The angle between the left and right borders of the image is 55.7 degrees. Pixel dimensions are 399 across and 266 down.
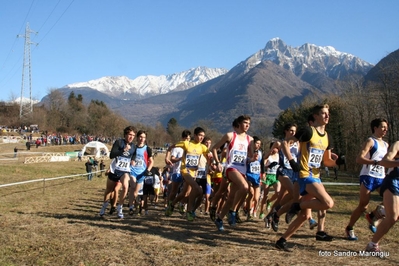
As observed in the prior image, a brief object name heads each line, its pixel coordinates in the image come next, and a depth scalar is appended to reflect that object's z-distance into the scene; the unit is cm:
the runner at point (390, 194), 598
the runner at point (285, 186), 784
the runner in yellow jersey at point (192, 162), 927
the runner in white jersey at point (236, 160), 788
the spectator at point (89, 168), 2517
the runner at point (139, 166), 952
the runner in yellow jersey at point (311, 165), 620
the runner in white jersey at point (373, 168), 708
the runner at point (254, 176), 944
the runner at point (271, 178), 1031
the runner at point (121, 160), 922
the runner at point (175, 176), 1032
